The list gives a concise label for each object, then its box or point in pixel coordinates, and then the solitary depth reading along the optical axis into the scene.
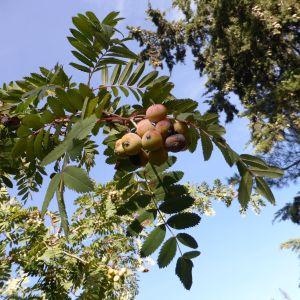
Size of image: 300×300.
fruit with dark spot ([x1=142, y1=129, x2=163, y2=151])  0.37
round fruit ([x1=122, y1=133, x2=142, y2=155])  0.38
